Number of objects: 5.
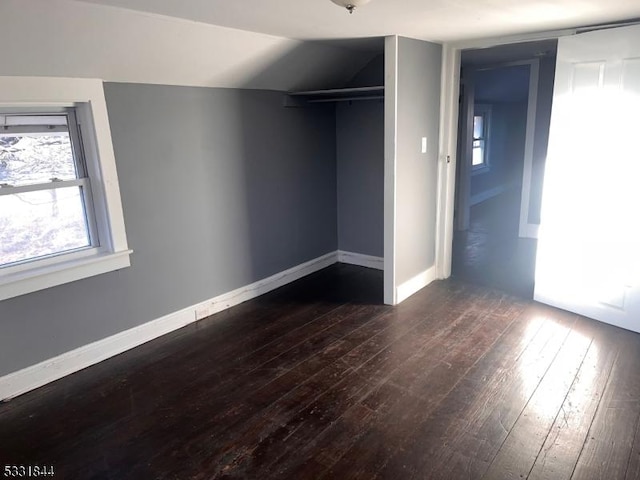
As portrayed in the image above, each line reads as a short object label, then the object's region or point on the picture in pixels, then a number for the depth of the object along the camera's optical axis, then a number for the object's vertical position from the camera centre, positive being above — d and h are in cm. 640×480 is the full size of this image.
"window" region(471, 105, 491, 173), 762 -16
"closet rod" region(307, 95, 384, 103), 388 +28
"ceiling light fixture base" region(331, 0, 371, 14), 187 +51
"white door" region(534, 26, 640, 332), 289 -36
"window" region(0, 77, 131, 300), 254 -26
